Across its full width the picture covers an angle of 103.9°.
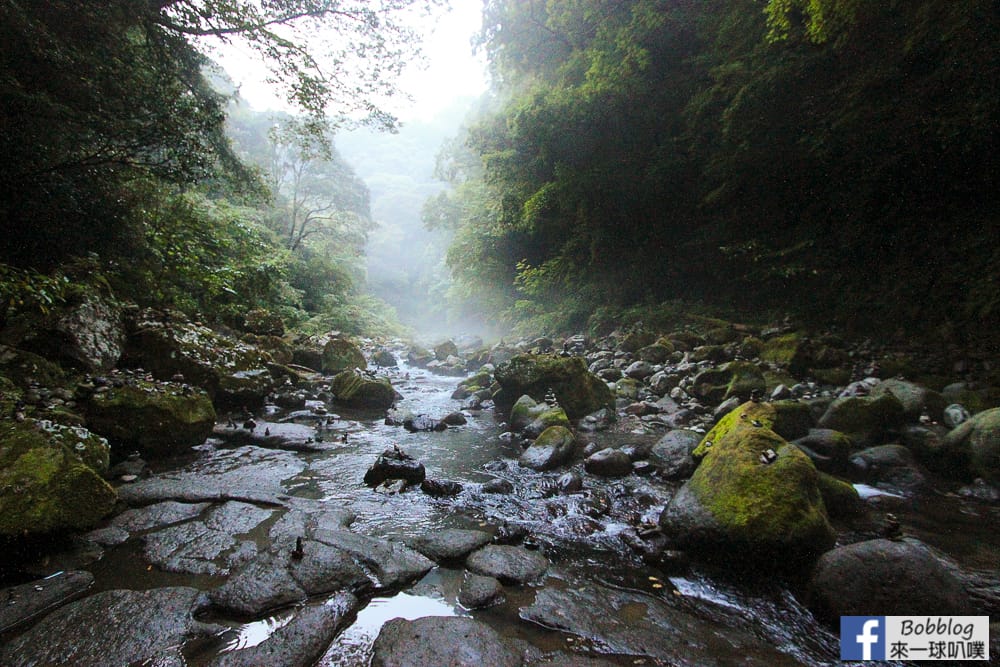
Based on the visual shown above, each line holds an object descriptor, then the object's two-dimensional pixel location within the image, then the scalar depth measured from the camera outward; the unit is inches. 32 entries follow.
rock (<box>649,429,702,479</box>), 138.8
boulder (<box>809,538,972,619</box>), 68.2
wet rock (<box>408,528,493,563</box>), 92.6
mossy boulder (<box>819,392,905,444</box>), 148.0
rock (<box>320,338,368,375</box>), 373.1
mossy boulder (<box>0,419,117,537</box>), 77.0
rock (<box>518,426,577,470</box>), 152.7
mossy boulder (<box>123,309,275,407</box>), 188.4
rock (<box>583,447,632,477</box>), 142.7
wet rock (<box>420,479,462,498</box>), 130.3
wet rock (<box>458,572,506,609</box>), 76.8
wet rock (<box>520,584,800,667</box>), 65.8
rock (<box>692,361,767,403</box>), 205.2
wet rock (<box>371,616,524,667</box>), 61.3
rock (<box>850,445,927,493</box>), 126.4
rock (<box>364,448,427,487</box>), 137.8
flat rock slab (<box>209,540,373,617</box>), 70.6
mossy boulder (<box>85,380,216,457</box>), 136.8
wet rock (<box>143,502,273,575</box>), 84.0
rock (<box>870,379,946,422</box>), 154.0
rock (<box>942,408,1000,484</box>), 121.6
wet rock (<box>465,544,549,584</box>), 85.6
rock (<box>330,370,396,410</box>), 257.0
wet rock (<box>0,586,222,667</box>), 58.4
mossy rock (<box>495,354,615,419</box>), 226.2
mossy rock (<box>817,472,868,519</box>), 108.7
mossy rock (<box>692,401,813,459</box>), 138.3
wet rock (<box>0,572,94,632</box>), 64.8
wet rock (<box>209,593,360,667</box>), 59.5
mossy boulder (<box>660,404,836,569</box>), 83.3
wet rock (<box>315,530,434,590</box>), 82.4
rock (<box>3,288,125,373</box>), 147.9
